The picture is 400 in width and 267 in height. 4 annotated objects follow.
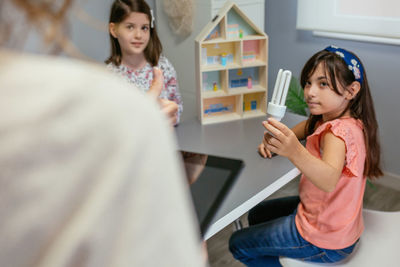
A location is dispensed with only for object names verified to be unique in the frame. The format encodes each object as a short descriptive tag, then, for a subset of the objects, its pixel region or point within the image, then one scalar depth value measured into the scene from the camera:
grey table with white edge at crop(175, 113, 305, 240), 1.19
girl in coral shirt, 1.21
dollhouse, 1.77
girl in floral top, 1.81
